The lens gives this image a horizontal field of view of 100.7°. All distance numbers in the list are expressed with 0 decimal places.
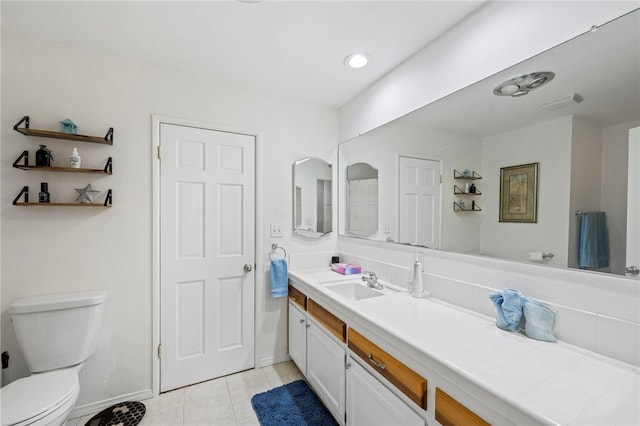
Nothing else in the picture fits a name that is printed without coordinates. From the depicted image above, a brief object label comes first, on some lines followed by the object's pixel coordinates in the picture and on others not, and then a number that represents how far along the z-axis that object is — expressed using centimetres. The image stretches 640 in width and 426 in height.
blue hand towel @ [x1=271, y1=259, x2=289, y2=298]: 227
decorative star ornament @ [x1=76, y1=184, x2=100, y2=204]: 171
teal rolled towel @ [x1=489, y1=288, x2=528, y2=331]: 117
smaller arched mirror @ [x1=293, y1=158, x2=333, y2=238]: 247
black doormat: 170
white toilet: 128
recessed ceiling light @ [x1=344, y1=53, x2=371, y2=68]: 179
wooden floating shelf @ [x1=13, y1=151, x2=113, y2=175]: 156
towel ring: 238
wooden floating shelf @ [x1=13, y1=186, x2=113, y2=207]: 155
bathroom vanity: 77
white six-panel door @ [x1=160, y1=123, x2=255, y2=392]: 202
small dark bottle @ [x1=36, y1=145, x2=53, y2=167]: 160
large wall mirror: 99
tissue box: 230
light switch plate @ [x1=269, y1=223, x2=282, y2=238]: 238
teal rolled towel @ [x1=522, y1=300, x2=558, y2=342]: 111
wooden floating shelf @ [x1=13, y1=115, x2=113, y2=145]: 156
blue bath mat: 171
